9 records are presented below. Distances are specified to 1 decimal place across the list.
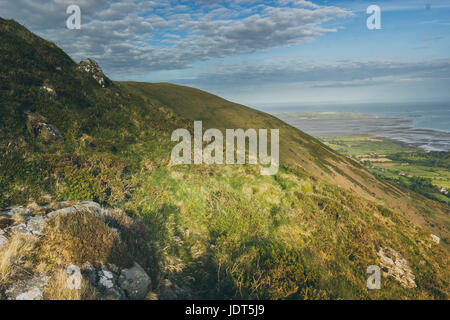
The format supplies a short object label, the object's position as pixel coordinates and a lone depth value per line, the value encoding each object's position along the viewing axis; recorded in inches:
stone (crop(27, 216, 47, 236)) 250.2
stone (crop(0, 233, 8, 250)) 223.7
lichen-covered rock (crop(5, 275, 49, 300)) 187.2
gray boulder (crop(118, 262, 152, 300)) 225.1
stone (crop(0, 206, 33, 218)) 276.1
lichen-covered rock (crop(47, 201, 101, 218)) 284.0
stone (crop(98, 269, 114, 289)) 219.3
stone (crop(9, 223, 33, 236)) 244.2
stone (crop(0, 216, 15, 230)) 249.8
